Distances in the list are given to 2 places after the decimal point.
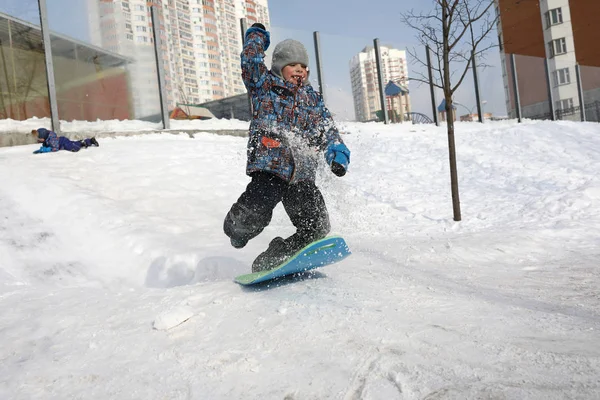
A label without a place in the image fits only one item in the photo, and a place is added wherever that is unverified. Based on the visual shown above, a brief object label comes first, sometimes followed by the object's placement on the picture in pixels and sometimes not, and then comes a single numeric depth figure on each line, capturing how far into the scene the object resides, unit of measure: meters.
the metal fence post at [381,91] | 12.67
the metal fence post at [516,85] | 15.02
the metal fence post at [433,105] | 12.94
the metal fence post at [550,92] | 15.46
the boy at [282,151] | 2.82
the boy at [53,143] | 6.75
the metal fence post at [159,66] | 9.45
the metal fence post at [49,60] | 8.00
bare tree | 5.78
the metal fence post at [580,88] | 16.78
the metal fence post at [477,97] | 14.31
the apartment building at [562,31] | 32.81
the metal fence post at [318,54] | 11.58
